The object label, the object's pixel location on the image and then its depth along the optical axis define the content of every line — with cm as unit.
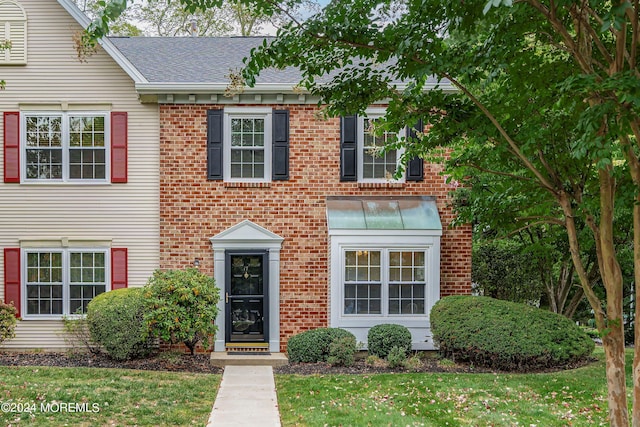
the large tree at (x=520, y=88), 552
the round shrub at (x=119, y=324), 1189
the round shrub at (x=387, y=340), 1251
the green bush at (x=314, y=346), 1237
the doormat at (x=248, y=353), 1311
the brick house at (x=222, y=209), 1347
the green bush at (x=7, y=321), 1214
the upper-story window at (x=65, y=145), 1352
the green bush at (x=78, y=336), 1279
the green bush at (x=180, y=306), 1155
